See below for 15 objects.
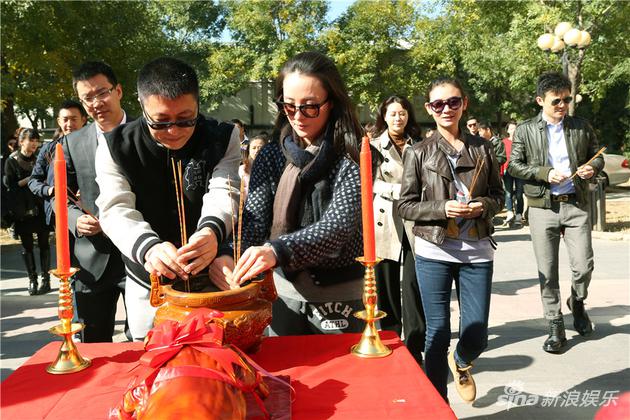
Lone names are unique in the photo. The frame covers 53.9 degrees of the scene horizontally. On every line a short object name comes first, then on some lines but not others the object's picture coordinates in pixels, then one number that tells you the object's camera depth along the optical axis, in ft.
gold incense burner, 4.79
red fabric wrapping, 3.95
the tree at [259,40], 80.23
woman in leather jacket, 9.80
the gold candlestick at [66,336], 5.51
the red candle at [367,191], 5.41
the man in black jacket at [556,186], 14.28
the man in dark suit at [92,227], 10.07
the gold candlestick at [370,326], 5.63
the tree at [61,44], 45.21
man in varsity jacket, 6.21
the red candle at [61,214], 5.37
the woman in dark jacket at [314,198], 6.57
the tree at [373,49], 77.46
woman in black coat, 23.35
